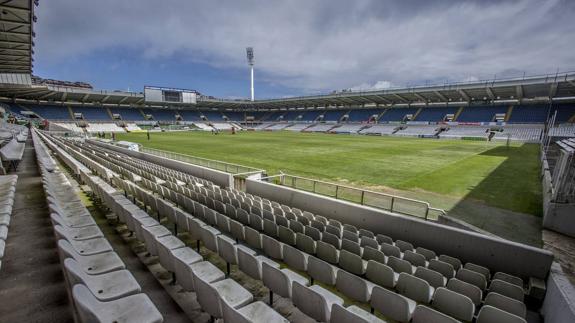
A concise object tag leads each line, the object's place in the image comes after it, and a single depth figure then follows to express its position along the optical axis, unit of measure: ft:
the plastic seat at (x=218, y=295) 8.96
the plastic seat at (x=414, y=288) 11.49
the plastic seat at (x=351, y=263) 13.82
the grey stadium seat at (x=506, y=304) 10.31
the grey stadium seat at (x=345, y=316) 7.75
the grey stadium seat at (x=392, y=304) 9.73
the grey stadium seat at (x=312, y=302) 9.04
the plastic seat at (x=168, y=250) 12.05
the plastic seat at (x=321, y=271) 12.34
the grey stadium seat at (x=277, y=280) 10.65
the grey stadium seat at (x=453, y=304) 10.32
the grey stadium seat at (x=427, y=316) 8.51
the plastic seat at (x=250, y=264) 12.10
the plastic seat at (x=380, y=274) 12.67
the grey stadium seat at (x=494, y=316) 8.87
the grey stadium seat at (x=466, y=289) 11.59
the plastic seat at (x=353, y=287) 11.10
